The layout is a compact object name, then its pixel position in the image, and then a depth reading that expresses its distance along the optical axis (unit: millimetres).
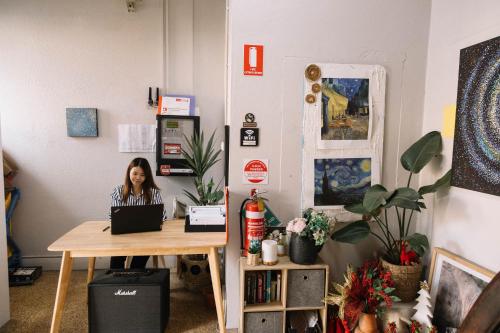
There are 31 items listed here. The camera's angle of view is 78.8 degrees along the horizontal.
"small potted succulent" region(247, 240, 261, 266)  1946
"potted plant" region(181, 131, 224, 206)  2879
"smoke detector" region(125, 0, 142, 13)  3103
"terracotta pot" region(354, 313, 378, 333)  1769
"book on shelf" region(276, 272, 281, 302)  2033
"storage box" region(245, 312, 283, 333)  1970
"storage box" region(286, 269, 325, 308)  1961
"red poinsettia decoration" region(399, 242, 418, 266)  1982
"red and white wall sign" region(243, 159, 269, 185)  2164
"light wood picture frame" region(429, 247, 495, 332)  1724
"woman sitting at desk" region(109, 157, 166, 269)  2727
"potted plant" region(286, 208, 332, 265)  1907
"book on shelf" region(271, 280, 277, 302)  2043
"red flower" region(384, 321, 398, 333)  1728
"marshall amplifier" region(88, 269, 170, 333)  2111
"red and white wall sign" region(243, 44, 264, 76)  2092
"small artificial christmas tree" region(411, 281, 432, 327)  1774
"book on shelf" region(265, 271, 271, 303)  2023
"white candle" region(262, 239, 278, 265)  1937
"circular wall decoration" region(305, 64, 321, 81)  2131
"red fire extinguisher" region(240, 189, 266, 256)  2004
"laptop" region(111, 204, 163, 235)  2166
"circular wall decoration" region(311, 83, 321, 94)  2137
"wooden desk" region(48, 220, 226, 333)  1931
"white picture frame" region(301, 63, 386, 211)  2158
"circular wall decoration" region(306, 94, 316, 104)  2145
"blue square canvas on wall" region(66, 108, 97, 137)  3189
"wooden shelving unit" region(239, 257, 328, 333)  1941
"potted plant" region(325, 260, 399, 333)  1773
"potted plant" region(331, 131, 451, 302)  1836
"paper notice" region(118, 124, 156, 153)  3262
